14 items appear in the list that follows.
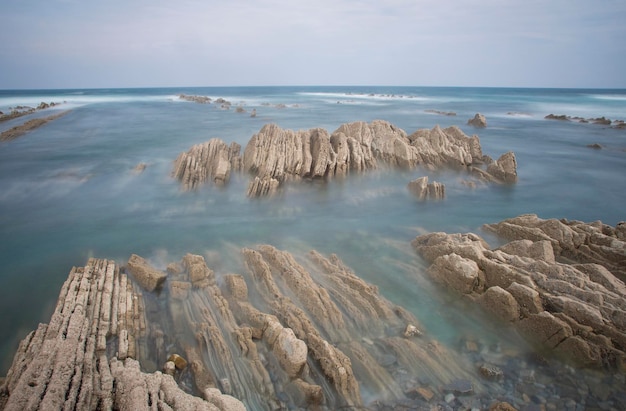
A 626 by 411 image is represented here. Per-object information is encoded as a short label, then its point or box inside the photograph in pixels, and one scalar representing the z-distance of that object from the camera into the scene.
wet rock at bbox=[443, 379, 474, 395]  5.47
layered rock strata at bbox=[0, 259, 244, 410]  4.33
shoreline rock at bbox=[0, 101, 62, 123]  37.79
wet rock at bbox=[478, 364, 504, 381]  5.71
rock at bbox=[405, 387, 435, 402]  5.35
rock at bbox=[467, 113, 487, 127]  34.31
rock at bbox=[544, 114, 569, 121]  40.94
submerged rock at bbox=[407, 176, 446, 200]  13.95
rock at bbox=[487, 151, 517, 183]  15.98
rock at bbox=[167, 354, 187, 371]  5.73
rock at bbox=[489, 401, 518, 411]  4.97
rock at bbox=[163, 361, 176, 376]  5.54
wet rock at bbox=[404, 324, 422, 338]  6.66
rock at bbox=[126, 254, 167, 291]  7.97
